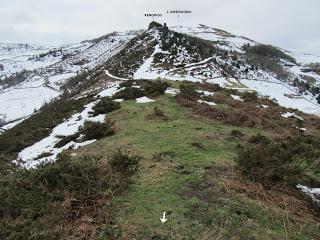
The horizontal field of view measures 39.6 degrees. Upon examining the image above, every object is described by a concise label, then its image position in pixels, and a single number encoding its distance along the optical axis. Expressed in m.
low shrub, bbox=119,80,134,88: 33.66
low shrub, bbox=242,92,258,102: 32.12
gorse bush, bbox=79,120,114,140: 19.02
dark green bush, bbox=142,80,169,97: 28.94
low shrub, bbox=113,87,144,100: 28.20
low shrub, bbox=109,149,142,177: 10.98
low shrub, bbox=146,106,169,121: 21.09
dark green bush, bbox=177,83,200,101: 28.14
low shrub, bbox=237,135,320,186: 11.14
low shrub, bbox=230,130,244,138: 18.47
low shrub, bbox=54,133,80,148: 20.20
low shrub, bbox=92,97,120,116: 24.98
